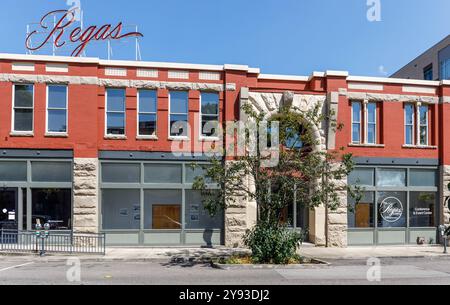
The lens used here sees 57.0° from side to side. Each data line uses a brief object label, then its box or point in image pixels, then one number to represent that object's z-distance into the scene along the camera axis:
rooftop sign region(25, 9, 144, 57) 19.48
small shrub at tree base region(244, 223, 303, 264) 14.09
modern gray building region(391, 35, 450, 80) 47.47
